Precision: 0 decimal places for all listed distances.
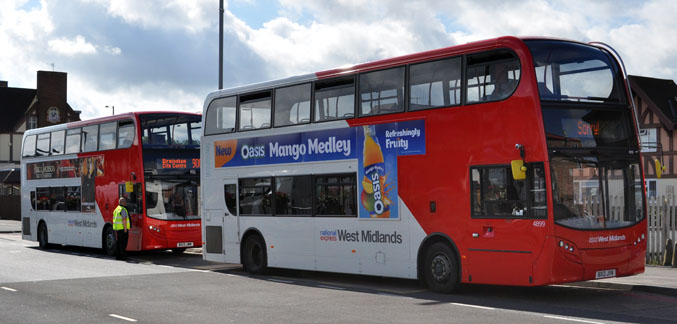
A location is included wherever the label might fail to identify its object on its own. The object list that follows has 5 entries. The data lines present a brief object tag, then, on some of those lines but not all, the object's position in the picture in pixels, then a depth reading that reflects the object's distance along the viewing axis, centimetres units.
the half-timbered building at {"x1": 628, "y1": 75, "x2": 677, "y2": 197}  4372
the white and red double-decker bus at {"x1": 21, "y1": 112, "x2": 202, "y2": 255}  2255
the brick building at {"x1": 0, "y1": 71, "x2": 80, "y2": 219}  8269
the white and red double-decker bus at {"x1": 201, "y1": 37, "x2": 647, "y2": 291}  1221
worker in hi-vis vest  2241
